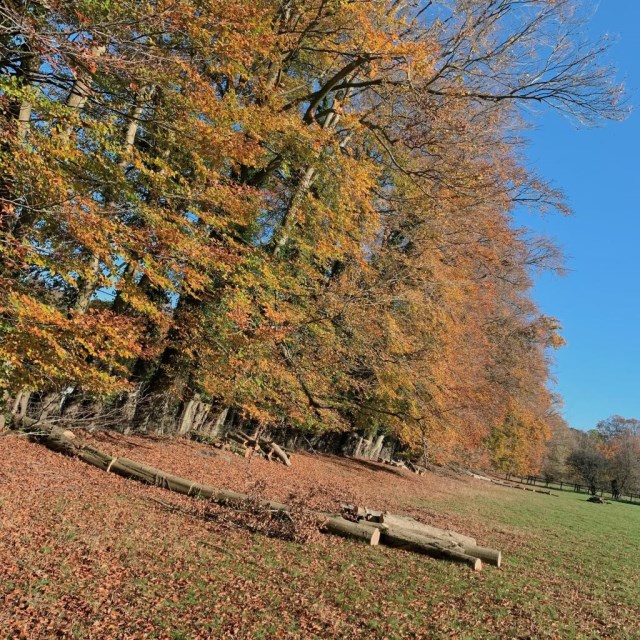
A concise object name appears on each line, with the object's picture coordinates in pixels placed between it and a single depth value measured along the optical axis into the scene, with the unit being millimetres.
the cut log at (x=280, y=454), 19578
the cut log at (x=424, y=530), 9375
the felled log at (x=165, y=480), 9070
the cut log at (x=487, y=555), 8773
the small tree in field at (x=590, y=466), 72500
